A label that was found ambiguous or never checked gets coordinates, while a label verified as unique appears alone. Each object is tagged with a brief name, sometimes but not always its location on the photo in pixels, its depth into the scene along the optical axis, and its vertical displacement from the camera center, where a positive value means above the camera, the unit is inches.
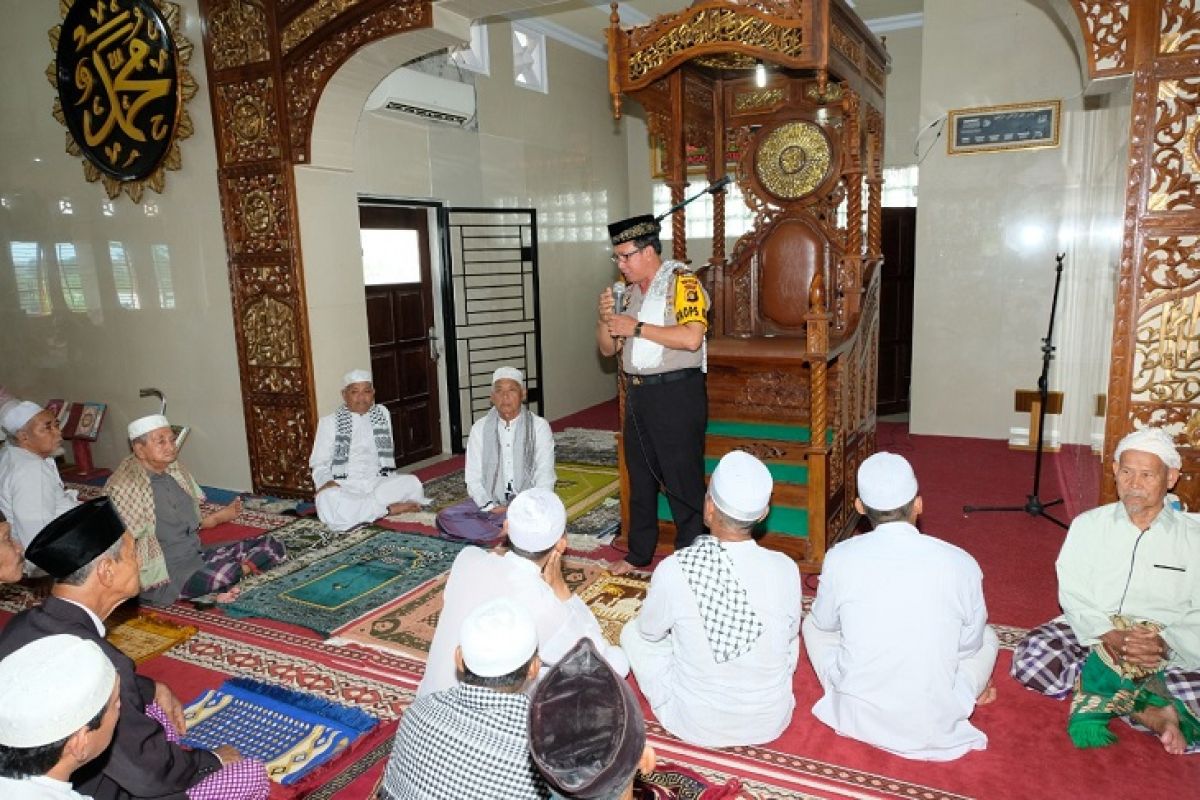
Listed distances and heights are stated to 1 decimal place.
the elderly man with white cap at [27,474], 148.0 -32.5
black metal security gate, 260.4 -8.2
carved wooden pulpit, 147.9 +12.0
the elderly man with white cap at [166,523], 134.5 -39.8
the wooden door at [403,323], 236.5 -12.1
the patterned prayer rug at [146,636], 126.5 -55.6
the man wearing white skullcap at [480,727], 52.8 -30.1
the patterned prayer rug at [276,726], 98.1 -56.2
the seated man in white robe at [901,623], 85.8 -38.5
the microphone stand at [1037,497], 173.8 -51.3
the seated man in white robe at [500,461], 171.2 -38.8
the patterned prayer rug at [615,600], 130.0 -55.3
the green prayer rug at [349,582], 139.6 -55.5
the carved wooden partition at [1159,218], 115.6 +5.7
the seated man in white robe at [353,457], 182.1 -39.0
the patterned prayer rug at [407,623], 127.0 -56.0
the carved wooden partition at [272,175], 191.3 +28.0
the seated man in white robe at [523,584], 80.6 -30.7
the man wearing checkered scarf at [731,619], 86.1 -37.3
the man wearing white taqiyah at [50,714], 54.0 -28.3
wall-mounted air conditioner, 223.9 +53.7
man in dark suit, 72.7 -32.4
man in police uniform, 138.4 -14.2
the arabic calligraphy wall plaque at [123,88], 206.5 +53.7
